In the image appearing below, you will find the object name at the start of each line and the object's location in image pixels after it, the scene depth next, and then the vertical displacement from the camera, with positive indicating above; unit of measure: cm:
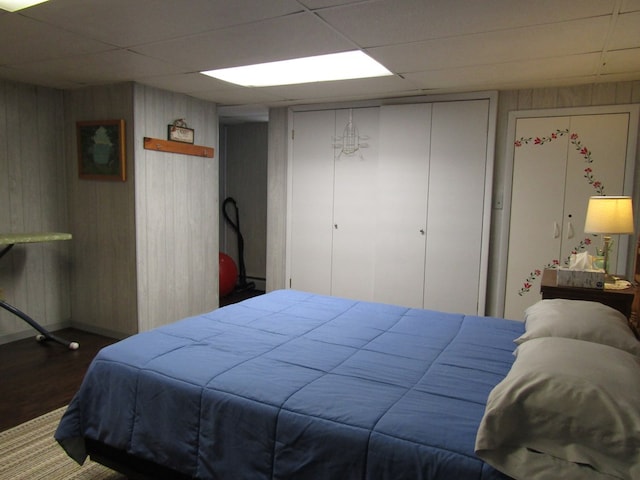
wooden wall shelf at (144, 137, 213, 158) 413 +45
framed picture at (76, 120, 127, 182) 405 +39
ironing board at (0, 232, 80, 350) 351 -49
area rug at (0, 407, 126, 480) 228 -141
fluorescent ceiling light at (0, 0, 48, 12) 230 +95
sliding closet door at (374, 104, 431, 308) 438 -2
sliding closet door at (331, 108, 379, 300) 467 -9
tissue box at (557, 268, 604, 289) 296 -49
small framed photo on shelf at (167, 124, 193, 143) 435 +59
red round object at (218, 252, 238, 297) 573 -100
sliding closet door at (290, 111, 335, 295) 488 -3
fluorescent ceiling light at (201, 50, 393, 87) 330 +100
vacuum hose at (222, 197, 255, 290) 661 -70
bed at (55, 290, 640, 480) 145 -75
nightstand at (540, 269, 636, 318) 291 -59
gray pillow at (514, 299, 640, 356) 185 -52
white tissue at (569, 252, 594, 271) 308 -40
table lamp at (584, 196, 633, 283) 298 -7
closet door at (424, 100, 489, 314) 417 -3
